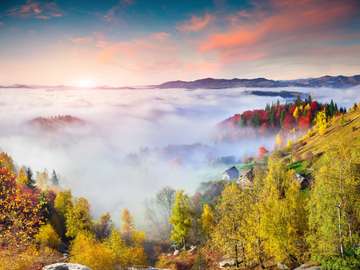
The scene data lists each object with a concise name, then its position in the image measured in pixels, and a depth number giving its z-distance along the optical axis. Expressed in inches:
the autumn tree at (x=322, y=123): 6598.4
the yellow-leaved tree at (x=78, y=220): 3117.6
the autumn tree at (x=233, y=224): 1774.1
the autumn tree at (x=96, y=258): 1630.2
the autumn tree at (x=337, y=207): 1214.3
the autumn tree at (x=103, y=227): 3672.7
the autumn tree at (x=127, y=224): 3889.0
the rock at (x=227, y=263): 2022.5
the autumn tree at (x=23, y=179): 4075.8
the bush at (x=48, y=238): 2716.5
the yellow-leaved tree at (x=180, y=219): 2952.8
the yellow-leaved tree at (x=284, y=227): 1508.4
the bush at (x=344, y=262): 1038.4
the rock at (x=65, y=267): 1042.1
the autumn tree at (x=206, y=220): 3065.9
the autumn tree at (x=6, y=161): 4697.3
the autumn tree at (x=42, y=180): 5842.5
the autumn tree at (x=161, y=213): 4667.8
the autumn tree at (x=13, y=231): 851.4
